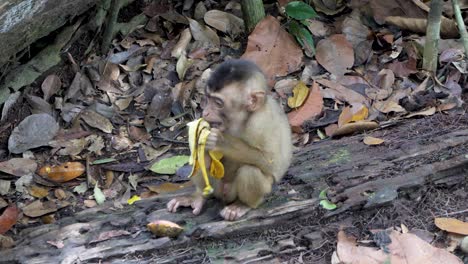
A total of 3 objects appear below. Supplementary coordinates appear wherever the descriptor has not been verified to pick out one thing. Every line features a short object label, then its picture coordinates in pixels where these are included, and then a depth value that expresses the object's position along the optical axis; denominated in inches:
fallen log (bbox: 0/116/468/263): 182.4
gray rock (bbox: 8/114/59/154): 240.7
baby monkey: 178.7
